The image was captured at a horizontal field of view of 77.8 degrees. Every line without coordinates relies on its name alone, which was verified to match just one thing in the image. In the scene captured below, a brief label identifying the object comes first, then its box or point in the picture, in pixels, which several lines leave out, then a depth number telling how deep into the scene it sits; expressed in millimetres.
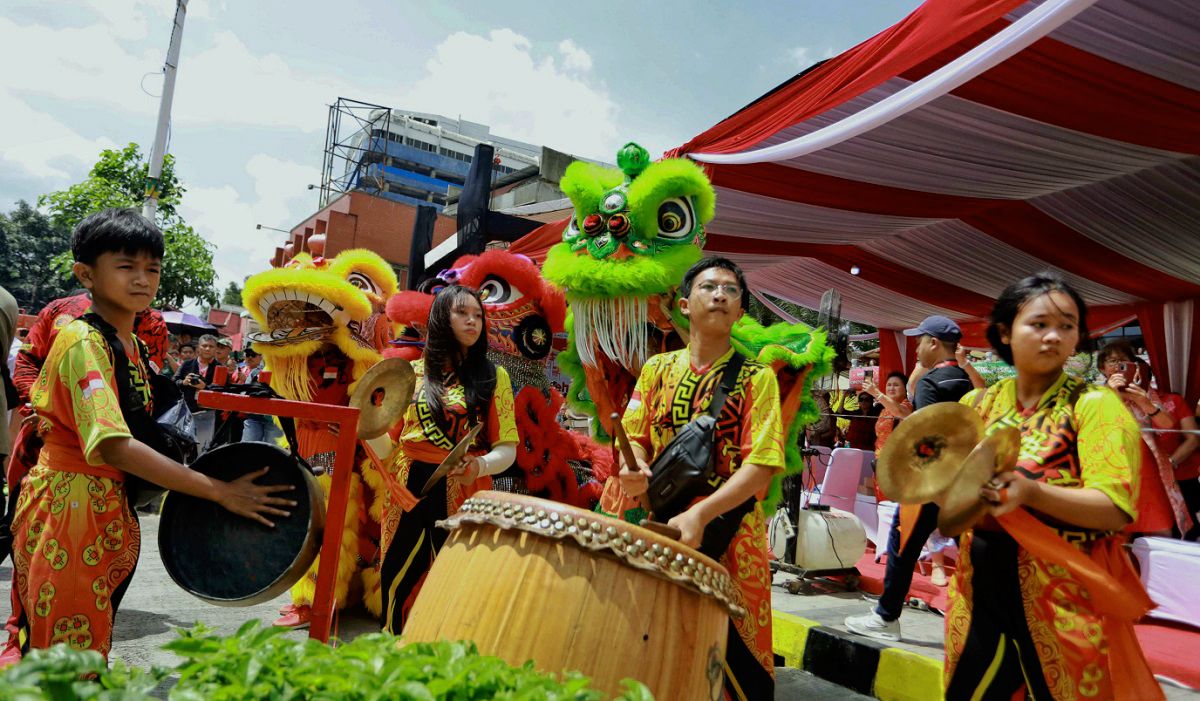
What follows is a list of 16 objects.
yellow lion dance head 4055
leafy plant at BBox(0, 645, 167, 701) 782
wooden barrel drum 1306
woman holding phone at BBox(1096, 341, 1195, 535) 4449
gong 1752
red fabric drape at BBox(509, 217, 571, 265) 5469
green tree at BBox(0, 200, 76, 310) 38719
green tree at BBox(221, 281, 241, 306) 50531
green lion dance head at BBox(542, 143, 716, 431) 3176
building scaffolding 26775
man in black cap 3301
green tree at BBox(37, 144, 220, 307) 13867
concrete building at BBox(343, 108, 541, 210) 47344
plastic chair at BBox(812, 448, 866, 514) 6117
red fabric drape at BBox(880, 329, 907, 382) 8875
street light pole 10297
